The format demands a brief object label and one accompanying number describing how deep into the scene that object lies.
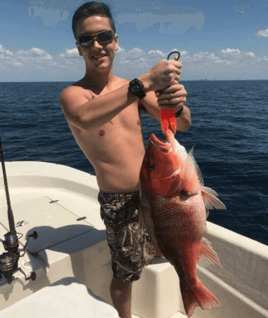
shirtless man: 2.17
